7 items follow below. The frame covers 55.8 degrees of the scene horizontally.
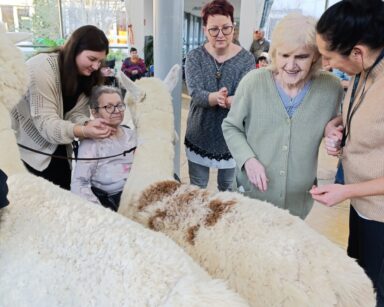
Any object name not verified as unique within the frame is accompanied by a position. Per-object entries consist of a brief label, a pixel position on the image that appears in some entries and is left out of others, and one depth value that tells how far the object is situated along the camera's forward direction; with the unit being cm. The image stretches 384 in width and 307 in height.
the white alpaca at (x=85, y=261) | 49
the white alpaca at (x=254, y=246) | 67
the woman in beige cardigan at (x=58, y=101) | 129
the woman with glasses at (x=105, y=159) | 135
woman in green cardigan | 113
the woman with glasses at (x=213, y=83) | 154
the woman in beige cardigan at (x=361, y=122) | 92
